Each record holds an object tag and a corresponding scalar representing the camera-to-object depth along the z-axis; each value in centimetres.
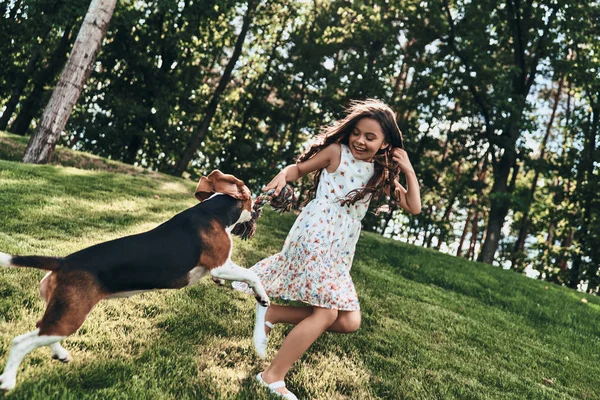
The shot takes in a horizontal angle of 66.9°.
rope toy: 341
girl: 326
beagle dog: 230
